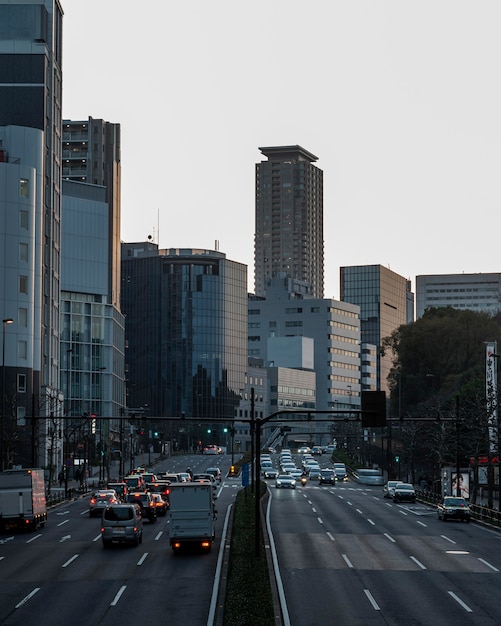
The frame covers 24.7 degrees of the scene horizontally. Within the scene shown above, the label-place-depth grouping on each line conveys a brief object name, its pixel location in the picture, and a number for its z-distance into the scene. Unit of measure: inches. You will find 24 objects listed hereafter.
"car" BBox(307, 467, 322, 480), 5457.7
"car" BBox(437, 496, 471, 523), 2861.7
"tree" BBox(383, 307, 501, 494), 5887.8
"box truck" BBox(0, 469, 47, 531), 2476.6
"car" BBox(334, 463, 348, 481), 5615.2
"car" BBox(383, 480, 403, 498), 3897.6
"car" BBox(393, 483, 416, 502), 3703.2
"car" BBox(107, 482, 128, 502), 3221.2
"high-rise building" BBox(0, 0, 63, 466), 4877.0
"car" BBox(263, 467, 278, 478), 5457.2
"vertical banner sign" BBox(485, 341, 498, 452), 3422.2
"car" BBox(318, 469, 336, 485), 5004.7
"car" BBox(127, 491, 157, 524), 2748.5
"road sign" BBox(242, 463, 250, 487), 3484.3
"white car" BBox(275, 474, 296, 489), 4544.8
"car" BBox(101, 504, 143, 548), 2138.3
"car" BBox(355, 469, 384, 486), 5177.2
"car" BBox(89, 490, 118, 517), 2954.5
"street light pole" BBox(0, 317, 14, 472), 3503.9
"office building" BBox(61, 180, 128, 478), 5659.5
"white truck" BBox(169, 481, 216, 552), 2017.7
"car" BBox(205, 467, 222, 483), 5271.2
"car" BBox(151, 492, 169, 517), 2946.9
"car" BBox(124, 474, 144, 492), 3590.3
